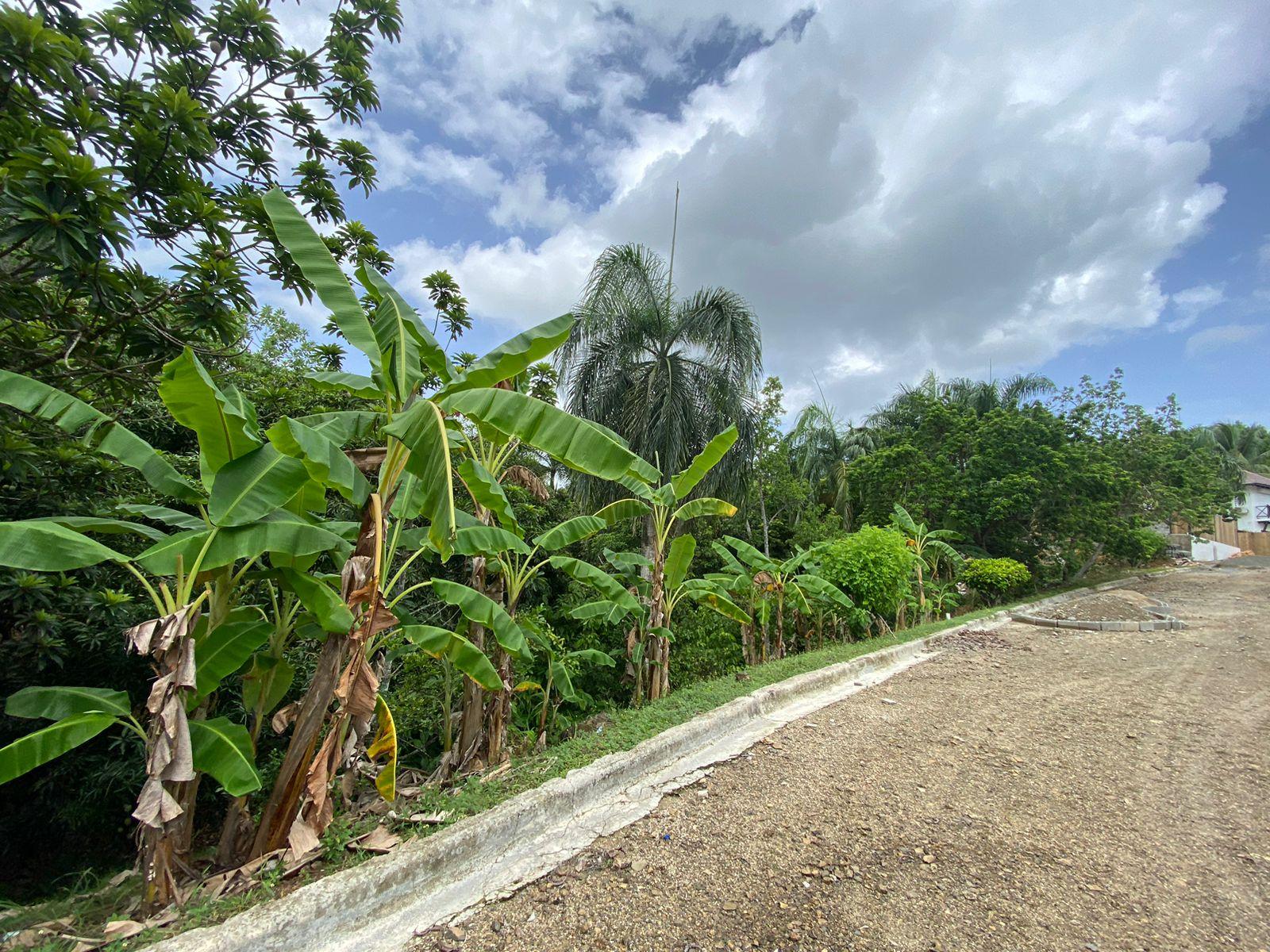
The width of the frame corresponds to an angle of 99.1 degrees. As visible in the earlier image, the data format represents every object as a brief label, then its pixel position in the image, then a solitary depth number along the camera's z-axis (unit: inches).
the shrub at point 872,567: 330.3
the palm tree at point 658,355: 458.0
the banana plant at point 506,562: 138.3
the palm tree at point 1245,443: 1674.5
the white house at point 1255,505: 1393.9
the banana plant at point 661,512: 214.8
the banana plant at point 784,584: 300.4
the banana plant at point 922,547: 434.3
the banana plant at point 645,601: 217.2
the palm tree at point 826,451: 831.7
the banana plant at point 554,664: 190.9
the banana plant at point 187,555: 86.8
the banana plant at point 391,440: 99.4
